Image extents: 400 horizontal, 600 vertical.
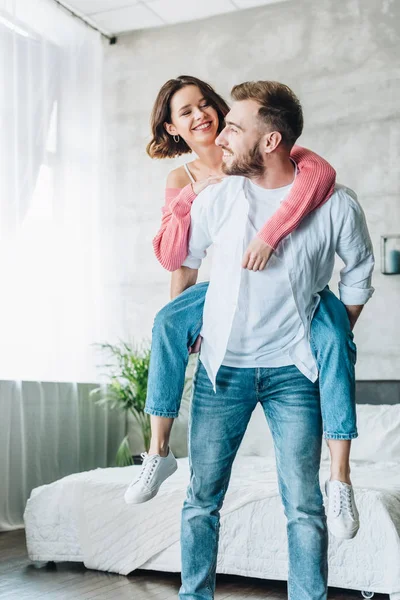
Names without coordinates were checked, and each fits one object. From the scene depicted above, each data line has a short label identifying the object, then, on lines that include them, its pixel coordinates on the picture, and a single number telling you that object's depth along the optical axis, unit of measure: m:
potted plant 5.48
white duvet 3.39
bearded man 2.28
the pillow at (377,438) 4.64
